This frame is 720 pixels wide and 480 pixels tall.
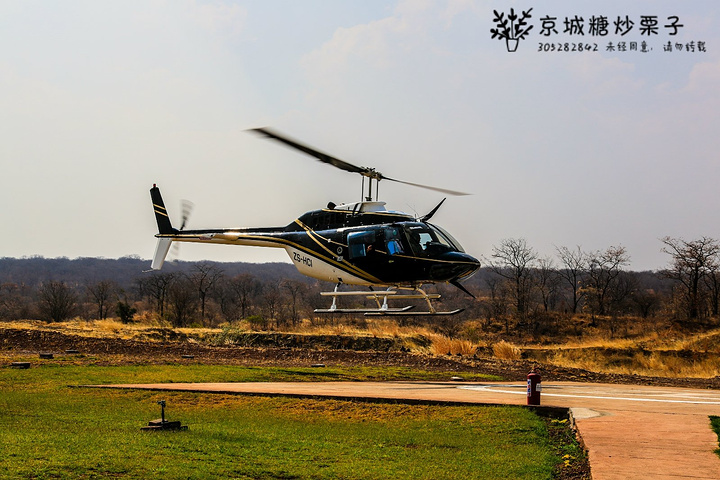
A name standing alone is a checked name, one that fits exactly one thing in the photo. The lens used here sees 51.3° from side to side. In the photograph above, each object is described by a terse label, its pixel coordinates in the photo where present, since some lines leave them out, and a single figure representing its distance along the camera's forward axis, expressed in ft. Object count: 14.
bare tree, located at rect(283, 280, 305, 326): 318.24
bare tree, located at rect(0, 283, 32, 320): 254.06
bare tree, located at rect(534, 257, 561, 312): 233.43
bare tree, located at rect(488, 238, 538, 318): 197.57
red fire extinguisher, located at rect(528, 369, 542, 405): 48.19
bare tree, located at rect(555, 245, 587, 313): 238.80
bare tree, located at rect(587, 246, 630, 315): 209.90
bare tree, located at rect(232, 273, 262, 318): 292.43
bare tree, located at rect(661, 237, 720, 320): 183.21
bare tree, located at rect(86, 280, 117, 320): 236.22
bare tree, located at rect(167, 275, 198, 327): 180.84
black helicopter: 76.95
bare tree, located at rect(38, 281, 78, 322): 196.13
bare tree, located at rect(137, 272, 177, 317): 205.62
